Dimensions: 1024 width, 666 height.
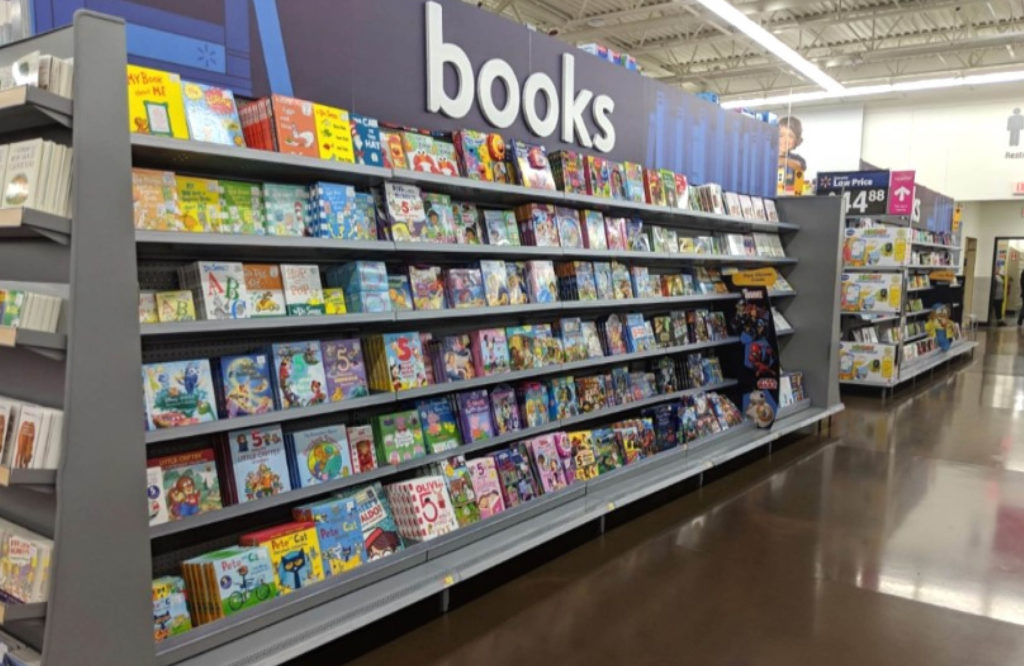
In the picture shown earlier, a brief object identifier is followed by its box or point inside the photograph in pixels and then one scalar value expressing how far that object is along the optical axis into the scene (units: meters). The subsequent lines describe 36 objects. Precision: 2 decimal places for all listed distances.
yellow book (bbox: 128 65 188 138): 2.44
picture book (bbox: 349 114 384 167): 3.20
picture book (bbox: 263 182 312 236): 2.94
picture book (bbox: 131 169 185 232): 2.47
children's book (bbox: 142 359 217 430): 2.57
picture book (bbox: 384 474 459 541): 3.39
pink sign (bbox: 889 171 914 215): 9.32
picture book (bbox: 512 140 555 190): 4.04
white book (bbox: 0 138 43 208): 2.11
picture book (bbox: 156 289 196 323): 2.61
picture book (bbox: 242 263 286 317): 2.88
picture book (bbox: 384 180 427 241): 3.33
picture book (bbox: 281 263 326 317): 3.00
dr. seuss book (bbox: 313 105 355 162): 3.02
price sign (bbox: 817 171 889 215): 9.35
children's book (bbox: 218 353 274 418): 2.83
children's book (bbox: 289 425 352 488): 3.09
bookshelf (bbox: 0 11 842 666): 2.13
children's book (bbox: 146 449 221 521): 2.68
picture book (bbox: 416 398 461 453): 3.66
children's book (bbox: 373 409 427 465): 3.44
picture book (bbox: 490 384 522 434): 4.03
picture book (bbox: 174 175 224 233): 2.66
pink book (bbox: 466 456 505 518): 3.79
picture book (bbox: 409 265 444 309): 3.53
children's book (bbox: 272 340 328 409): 3.02
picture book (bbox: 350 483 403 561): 3.26
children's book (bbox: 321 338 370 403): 3.20
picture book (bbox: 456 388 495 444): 3.83
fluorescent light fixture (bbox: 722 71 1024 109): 11.87
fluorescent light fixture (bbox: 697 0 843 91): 7.37
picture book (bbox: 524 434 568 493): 4.17
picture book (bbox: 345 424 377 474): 3.31
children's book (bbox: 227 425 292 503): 2.88
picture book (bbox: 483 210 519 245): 3.97
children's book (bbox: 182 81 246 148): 2.61
